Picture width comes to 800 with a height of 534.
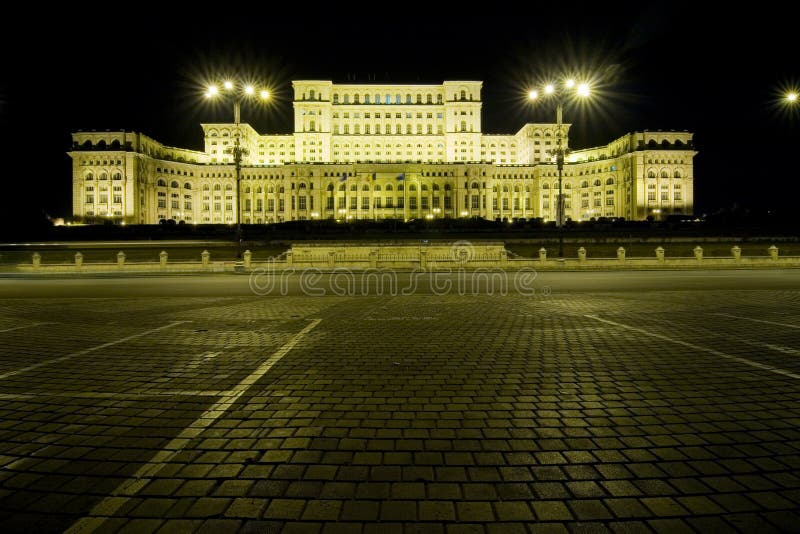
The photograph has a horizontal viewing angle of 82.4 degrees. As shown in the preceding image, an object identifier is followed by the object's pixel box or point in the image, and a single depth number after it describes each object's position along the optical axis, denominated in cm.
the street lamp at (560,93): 2188
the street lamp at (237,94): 2252
